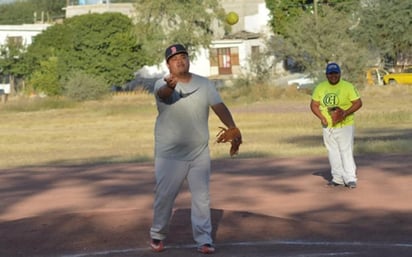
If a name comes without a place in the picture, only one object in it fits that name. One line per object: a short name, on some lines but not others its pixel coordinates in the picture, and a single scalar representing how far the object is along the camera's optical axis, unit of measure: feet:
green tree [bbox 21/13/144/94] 225.15
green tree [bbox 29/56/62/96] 221.05
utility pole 177.17
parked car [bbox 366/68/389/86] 197.76
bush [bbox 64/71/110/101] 191.01
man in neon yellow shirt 48.44
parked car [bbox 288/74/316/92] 177.32
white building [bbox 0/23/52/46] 272.31
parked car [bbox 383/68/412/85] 208.66
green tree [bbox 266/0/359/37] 249.34
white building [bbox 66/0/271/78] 265.95
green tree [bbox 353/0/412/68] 226.38
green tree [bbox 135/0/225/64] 209.77
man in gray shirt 31.78
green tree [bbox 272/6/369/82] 170.50
